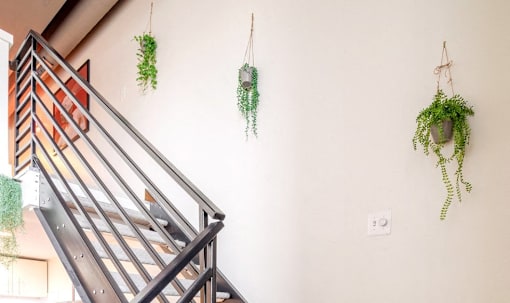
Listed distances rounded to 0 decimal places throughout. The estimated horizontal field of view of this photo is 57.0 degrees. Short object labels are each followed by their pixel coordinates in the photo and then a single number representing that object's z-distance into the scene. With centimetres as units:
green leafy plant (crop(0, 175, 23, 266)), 257
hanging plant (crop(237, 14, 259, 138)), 318
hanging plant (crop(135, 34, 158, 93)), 432
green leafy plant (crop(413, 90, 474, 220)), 208
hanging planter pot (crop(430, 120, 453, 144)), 211
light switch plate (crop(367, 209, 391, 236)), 233
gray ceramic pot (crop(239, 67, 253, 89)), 317
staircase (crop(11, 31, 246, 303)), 179
